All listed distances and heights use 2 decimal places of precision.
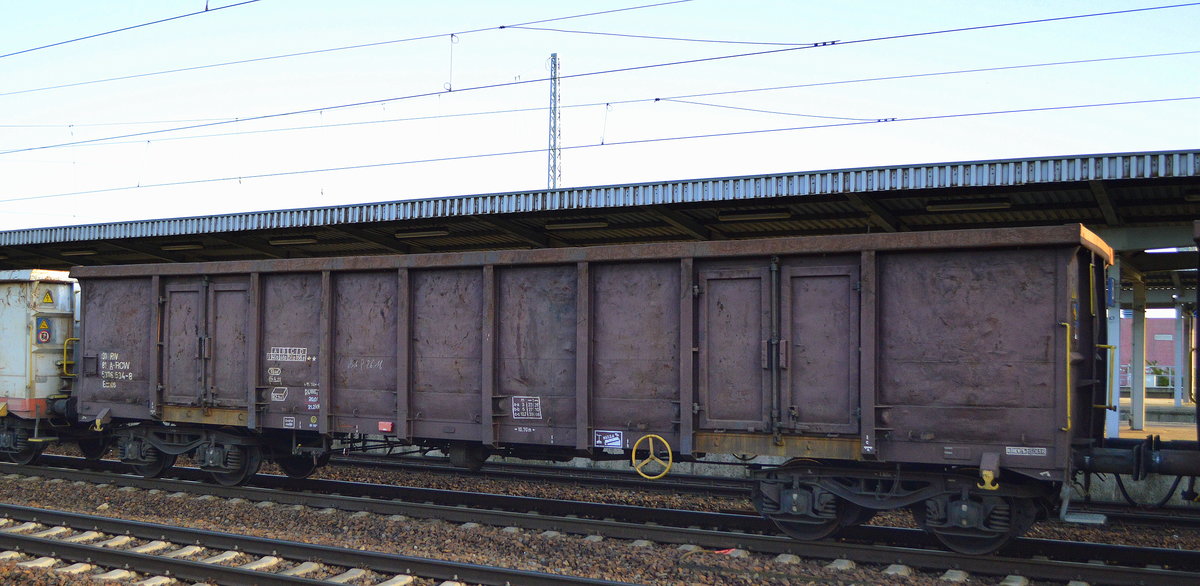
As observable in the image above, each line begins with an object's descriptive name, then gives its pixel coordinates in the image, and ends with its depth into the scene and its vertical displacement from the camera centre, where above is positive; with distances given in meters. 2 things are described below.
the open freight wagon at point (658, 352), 7.39 -0.25
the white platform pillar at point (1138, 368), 19.25 -0.90
